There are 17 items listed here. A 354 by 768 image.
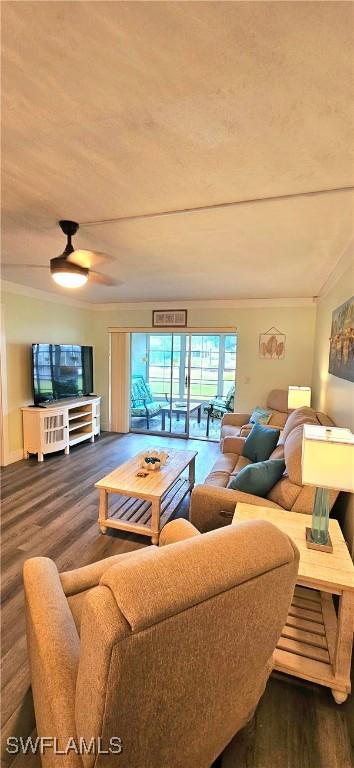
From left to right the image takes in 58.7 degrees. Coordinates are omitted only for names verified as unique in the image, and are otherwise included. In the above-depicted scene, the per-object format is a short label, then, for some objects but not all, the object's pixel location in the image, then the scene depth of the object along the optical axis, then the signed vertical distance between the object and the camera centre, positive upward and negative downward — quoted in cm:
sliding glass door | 648 -61
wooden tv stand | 432 -107
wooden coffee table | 251 -116
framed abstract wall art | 214 +13
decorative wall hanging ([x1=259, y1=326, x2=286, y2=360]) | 505 +21
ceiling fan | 207 +59
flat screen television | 448 -28
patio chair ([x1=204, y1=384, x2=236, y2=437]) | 633 -103
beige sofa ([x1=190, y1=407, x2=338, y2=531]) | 190 -91
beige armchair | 58 -62
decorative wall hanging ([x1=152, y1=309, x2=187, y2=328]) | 550 +65
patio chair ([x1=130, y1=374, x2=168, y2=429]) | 654 -99
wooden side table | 135 -134
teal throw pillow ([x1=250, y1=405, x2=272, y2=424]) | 427 -82
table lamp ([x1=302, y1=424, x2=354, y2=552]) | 138 -45
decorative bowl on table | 290 -99
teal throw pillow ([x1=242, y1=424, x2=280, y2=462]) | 296 -83
